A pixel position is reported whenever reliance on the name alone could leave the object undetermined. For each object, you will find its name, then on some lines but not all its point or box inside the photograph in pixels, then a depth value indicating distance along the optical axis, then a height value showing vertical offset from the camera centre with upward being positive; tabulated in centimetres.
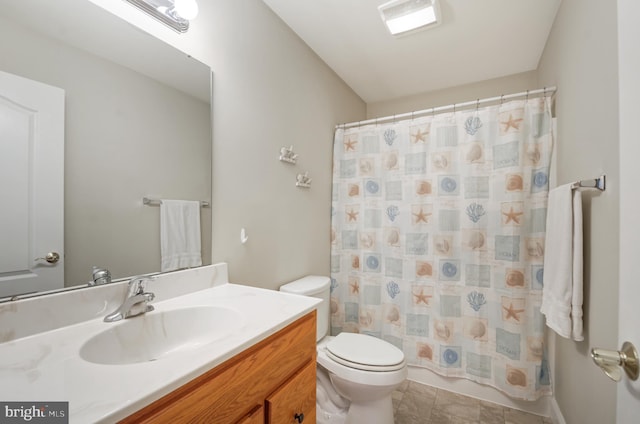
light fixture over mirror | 99 +78
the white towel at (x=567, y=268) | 111 -23
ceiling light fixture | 151 +118
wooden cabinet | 54 -45
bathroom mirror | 78 +33
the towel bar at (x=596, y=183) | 97 +12
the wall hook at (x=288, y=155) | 166 +37
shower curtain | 163 -18
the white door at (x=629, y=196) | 45 +3
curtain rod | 161 +74
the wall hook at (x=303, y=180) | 182 +23
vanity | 49 -34
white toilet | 128 -81
